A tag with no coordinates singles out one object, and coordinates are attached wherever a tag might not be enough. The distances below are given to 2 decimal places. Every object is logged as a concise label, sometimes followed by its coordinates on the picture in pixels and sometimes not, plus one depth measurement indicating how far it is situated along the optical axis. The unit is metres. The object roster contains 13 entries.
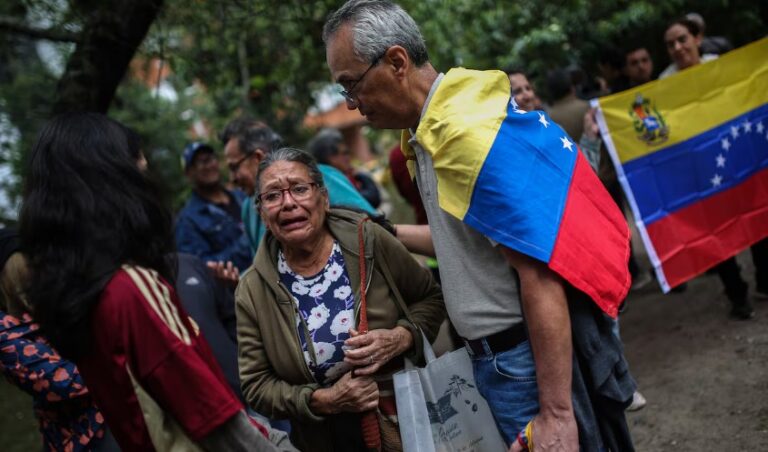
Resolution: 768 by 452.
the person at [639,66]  5.57
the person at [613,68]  5.98
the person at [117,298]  1.61
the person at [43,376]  2.47
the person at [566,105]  5.24
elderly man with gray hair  1.78
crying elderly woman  2.43
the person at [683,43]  4.80
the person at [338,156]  5.44
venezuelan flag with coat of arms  4.41
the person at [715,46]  5.80
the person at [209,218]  4.65
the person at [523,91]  4.55
